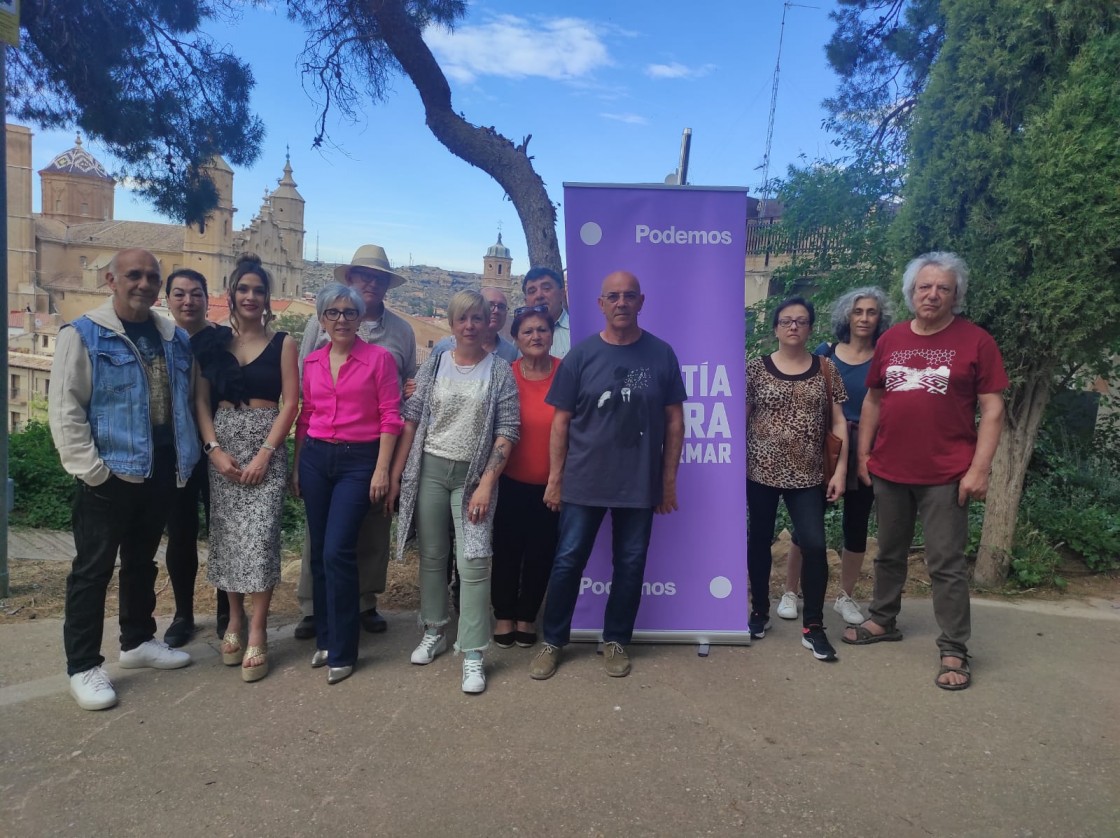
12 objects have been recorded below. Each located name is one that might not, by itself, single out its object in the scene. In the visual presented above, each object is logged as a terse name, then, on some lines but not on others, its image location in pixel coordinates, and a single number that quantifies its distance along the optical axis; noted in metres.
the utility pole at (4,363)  4.34
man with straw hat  4.00
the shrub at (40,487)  8.66
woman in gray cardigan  3.51
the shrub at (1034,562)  4.93
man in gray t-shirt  3.44
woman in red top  3.68
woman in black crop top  3.52
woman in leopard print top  3.79
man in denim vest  3.14
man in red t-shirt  3.49
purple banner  3.82
